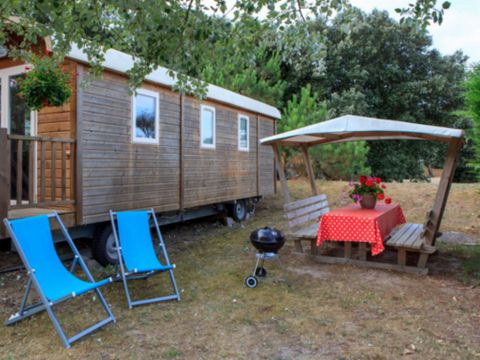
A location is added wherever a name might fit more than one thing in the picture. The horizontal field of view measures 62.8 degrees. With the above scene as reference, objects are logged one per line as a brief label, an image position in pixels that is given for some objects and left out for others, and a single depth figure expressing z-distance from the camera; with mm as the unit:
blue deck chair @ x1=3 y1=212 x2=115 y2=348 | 2914
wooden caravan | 4398
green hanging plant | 3994
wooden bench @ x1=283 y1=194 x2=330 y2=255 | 5074
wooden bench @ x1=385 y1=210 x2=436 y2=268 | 4426
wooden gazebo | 4473
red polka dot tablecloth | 4520
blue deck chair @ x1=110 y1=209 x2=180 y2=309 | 3732
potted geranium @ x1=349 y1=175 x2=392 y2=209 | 5324
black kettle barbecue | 4074
